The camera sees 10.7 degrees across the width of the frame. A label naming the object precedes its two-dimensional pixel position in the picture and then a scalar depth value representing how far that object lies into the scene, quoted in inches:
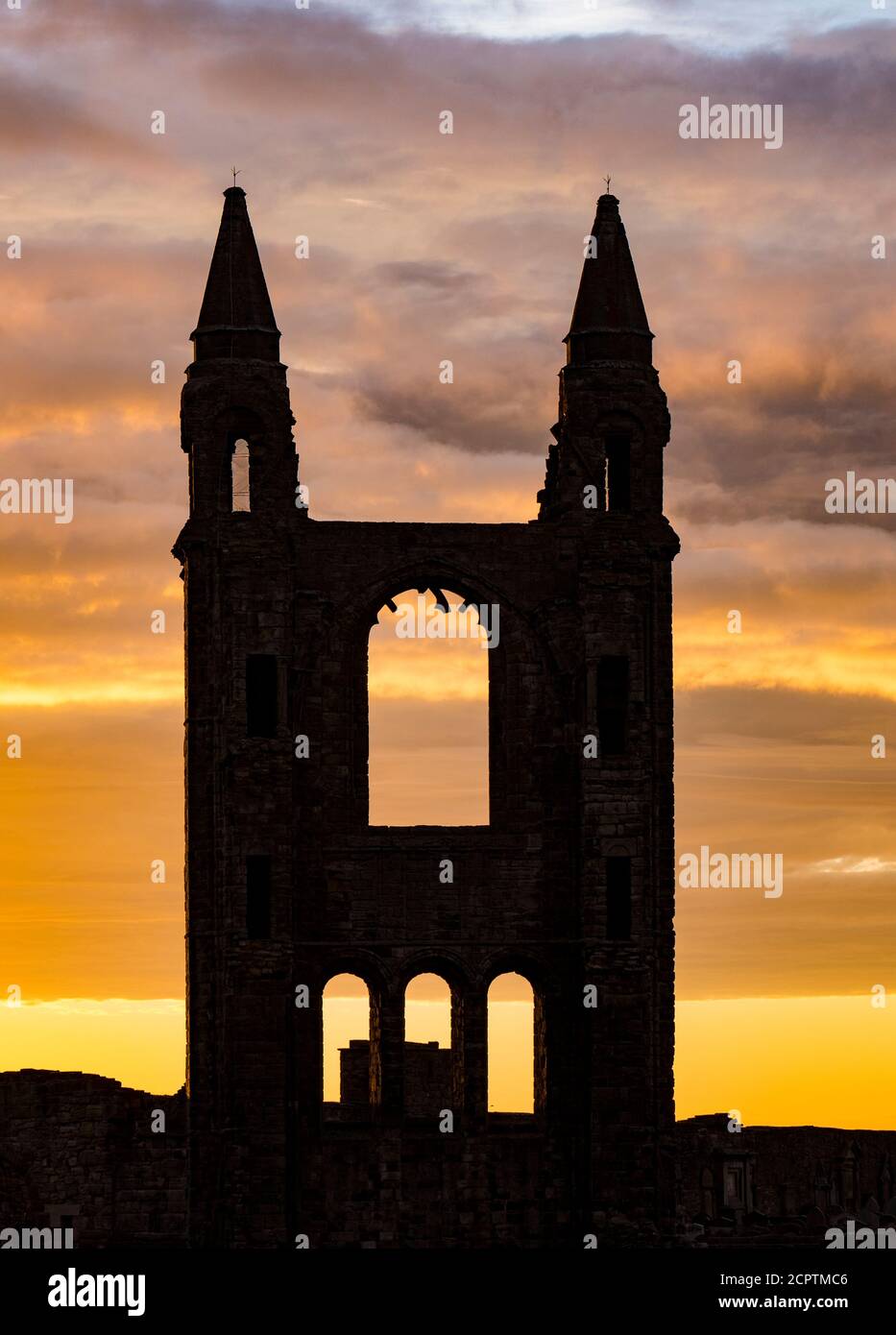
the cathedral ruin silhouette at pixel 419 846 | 3034.0
